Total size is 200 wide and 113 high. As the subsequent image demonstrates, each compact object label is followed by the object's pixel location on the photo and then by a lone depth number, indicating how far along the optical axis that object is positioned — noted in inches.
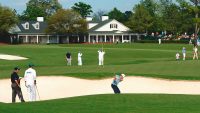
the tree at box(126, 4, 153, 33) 5339.6
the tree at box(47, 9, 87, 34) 5009.8
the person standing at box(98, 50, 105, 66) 1881.2
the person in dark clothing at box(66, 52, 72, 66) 1998.3
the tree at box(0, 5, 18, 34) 4778.5
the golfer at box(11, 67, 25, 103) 989.2
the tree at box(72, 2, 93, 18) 7529.5
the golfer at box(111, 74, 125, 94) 1007.6
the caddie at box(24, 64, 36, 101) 981.8
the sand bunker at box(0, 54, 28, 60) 2374.5
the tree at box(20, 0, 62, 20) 7211.1
